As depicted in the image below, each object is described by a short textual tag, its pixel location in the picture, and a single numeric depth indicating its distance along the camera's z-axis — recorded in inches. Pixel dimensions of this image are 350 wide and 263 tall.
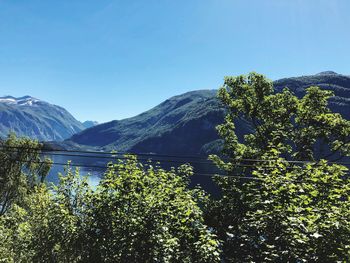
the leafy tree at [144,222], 514.0
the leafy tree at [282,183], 418.0
